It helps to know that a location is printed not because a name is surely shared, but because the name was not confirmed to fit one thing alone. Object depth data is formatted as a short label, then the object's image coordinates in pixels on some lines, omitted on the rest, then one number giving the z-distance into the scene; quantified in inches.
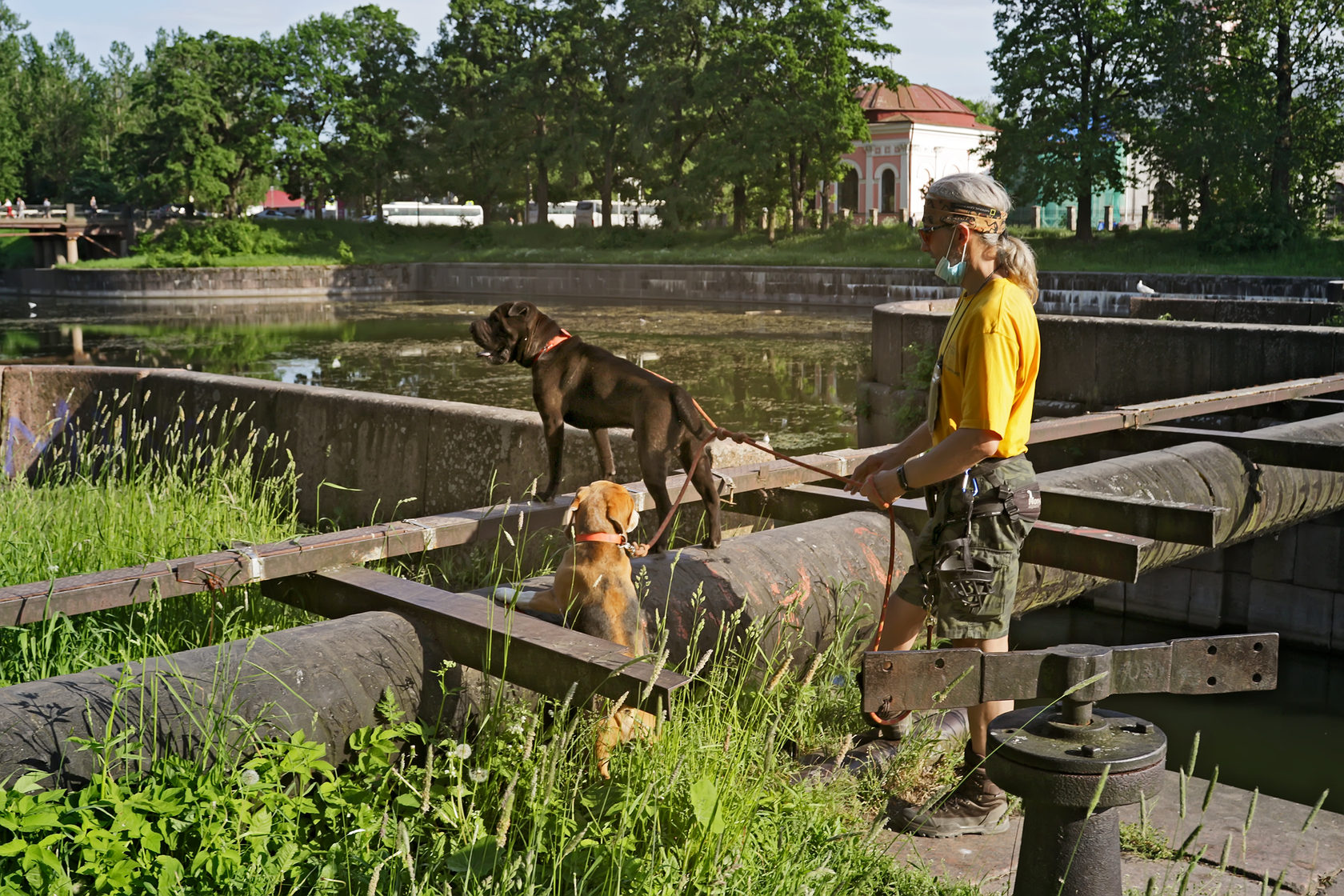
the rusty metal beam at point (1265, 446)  262.4
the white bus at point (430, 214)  2982.3
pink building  2566.4
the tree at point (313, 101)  2514.8
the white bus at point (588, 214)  2783.0
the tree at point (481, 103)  2443.4
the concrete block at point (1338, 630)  332.8
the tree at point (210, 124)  2379.4
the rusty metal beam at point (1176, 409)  284.7
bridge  2362.2
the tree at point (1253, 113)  1551.4
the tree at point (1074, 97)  1663.4
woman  137.1
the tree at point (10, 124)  2984.7
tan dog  148.0
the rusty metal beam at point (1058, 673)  100.7
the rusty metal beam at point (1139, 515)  188.7
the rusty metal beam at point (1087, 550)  170.4
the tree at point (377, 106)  2561.5
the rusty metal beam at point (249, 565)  152.6
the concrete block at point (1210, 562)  351.9
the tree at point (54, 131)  3260.3
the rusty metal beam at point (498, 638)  125.4
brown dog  187.2
